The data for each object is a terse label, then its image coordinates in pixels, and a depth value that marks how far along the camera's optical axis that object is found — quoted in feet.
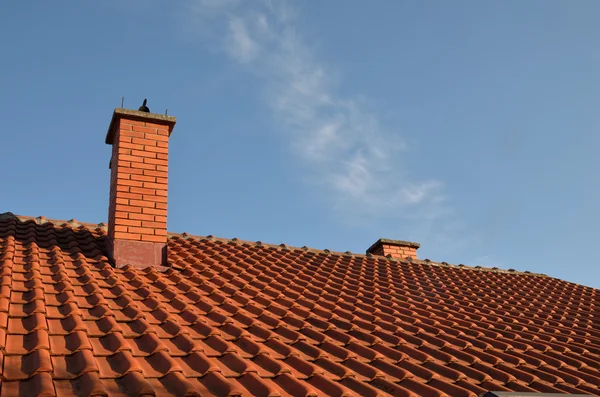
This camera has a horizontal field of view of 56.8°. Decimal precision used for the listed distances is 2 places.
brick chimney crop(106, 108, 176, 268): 18.88
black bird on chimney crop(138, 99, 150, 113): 21.69
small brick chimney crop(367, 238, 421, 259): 31.76
